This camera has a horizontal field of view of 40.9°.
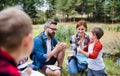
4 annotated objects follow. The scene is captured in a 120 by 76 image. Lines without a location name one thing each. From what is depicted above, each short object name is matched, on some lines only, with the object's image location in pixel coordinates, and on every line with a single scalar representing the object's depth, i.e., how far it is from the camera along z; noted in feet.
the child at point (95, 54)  7.10
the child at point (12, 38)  1.97
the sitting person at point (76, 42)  8.19
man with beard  7.74
